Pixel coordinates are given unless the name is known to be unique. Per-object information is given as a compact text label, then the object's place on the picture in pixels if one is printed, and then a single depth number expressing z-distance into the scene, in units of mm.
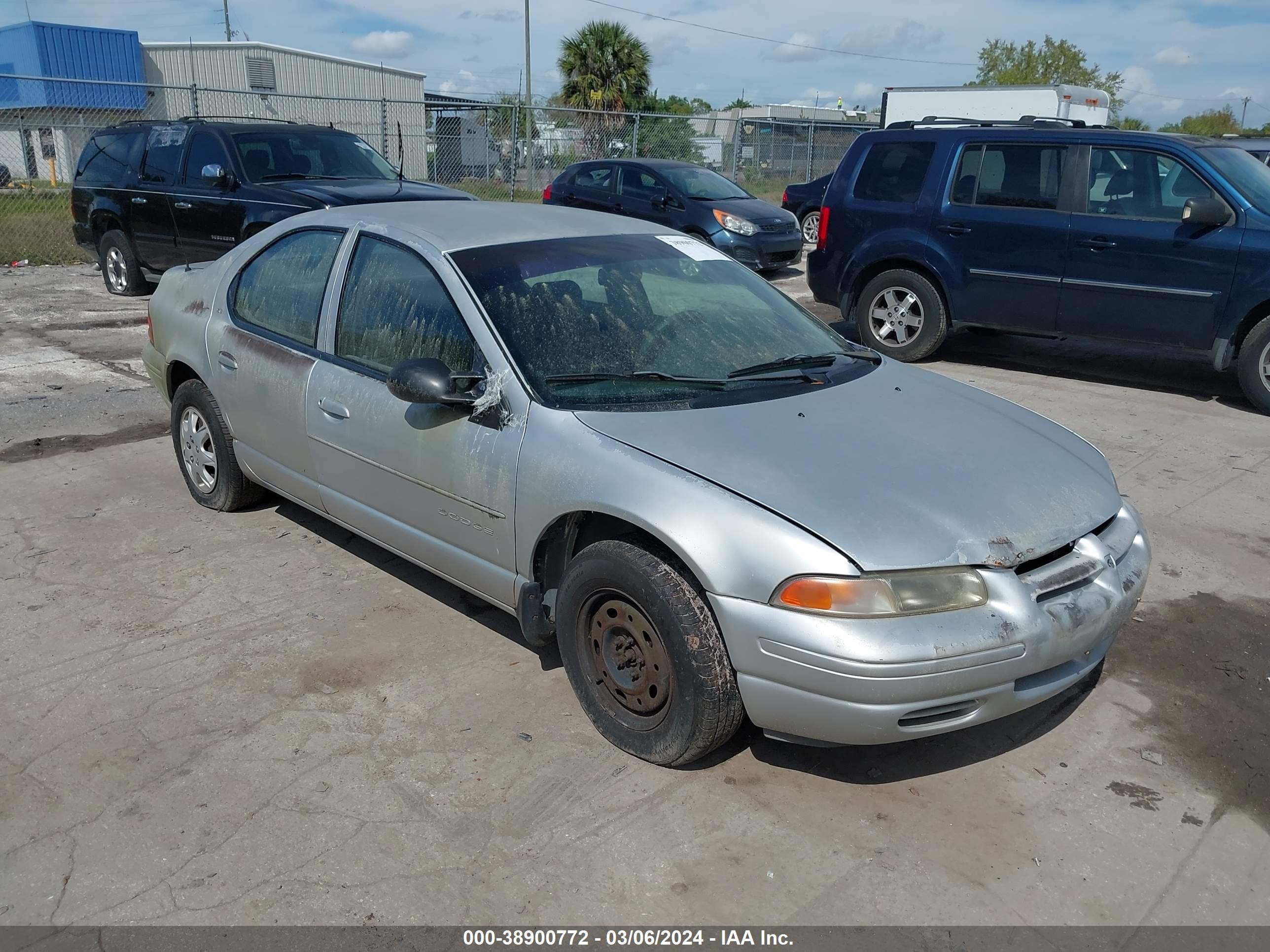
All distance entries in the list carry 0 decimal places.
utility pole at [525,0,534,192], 19281
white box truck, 17812
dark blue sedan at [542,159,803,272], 13203
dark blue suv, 7391
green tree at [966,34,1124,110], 43688
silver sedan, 2818
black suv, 9742
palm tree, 35844
